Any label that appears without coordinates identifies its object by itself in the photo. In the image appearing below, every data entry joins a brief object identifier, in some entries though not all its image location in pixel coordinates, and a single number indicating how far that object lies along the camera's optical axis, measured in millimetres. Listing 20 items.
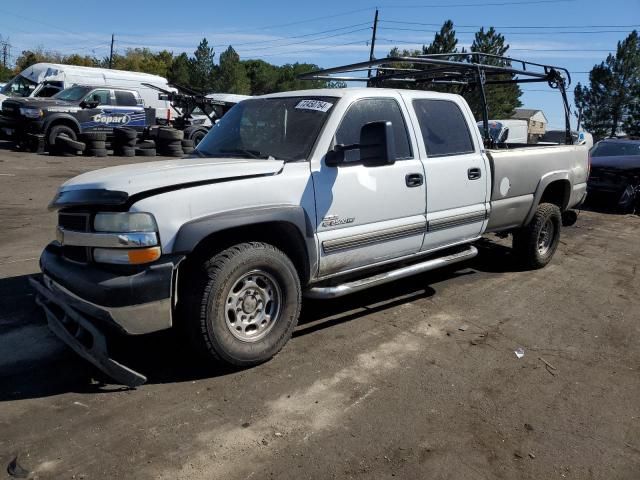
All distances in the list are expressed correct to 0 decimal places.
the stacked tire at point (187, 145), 19234
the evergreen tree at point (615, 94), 55219
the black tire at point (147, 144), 18781
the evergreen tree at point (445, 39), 44375
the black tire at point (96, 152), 17266
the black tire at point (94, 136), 17172
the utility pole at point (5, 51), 96875
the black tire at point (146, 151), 18141
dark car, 11828
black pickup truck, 16859
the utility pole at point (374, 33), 39681
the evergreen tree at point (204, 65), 67125
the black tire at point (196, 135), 21225
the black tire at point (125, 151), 17859
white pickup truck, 3256
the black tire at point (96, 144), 17141
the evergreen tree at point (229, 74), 66375
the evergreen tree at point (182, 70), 68188
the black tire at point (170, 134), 17973
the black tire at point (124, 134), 17516
